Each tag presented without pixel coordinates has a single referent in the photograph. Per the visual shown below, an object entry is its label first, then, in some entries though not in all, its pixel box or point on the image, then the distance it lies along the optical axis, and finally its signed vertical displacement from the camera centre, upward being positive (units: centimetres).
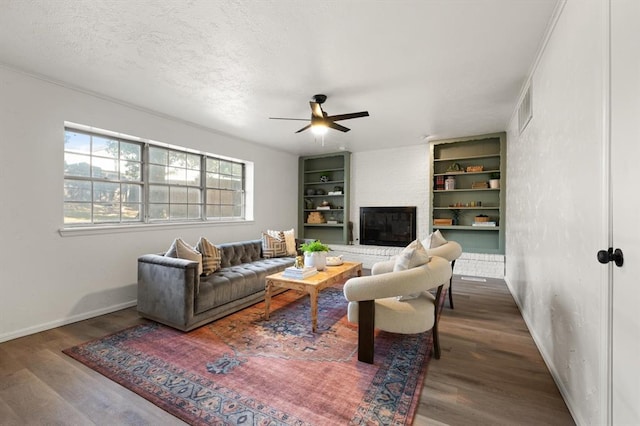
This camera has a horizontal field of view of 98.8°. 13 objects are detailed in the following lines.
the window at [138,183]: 322 +39
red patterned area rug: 165 -120
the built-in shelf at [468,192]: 506 +37
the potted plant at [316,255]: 332 -54
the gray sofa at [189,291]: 269 -87
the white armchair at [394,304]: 204 -76
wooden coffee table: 277 -76
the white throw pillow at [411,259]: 224 -39
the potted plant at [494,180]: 495 +57
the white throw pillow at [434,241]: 328 -36
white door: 106 +4
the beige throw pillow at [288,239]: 473 -49
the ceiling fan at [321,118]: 299 +105
